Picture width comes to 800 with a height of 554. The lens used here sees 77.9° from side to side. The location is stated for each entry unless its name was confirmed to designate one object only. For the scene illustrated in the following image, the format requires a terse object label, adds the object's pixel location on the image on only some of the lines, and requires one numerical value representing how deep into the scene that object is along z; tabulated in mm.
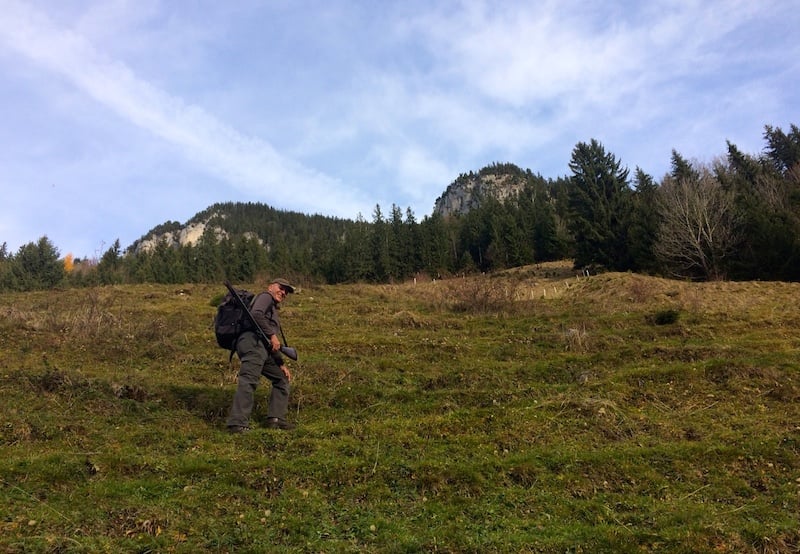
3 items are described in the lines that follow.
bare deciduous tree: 33375
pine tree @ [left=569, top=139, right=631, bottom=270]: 41188
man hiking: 6969
